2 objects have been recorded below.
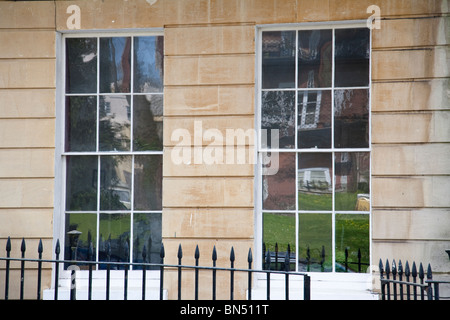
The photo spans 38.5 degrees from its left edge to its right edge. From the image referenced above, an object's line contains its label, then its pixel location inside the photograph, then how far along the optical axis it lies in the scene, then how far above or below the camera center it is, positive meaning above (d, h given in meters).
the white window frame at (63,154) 7.46 +0.23
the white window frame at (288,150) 7.21 +0.33
